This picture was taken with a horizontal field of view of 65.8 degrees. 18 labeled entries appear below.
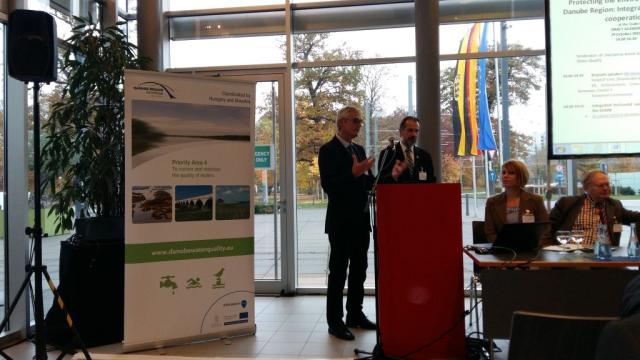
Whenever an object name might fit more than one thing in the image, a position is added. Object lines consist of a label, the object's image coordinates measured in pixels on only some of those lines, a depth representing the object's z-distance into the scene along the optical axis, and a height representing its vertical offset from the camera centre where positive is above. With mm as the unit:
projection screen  4098 +884
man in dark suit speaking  3719 -214
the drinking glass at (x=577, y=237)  3244 -366
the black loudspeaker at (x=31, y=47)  2869 +837
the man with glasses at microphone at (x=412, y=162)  3465 +155
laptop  3000 -334
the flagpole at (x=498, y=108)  4938 +744
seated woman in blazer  3512 -157
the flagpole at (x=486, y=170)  4938 +126
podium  3059 -536
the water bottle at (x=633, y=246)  2898 -391
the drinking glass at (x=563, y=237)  3250 -367
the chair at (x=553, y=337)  1456 -466
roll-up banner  3346 -155
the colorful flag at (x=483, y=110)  4945 +727
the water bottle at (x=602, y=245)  2852 -376
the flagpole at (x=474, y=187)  4910 -43
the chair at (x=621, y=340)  877 -290
